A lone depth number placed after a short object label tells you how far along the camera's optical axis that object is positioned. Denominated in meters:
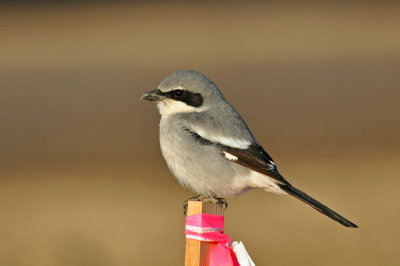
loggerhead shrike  6.20
